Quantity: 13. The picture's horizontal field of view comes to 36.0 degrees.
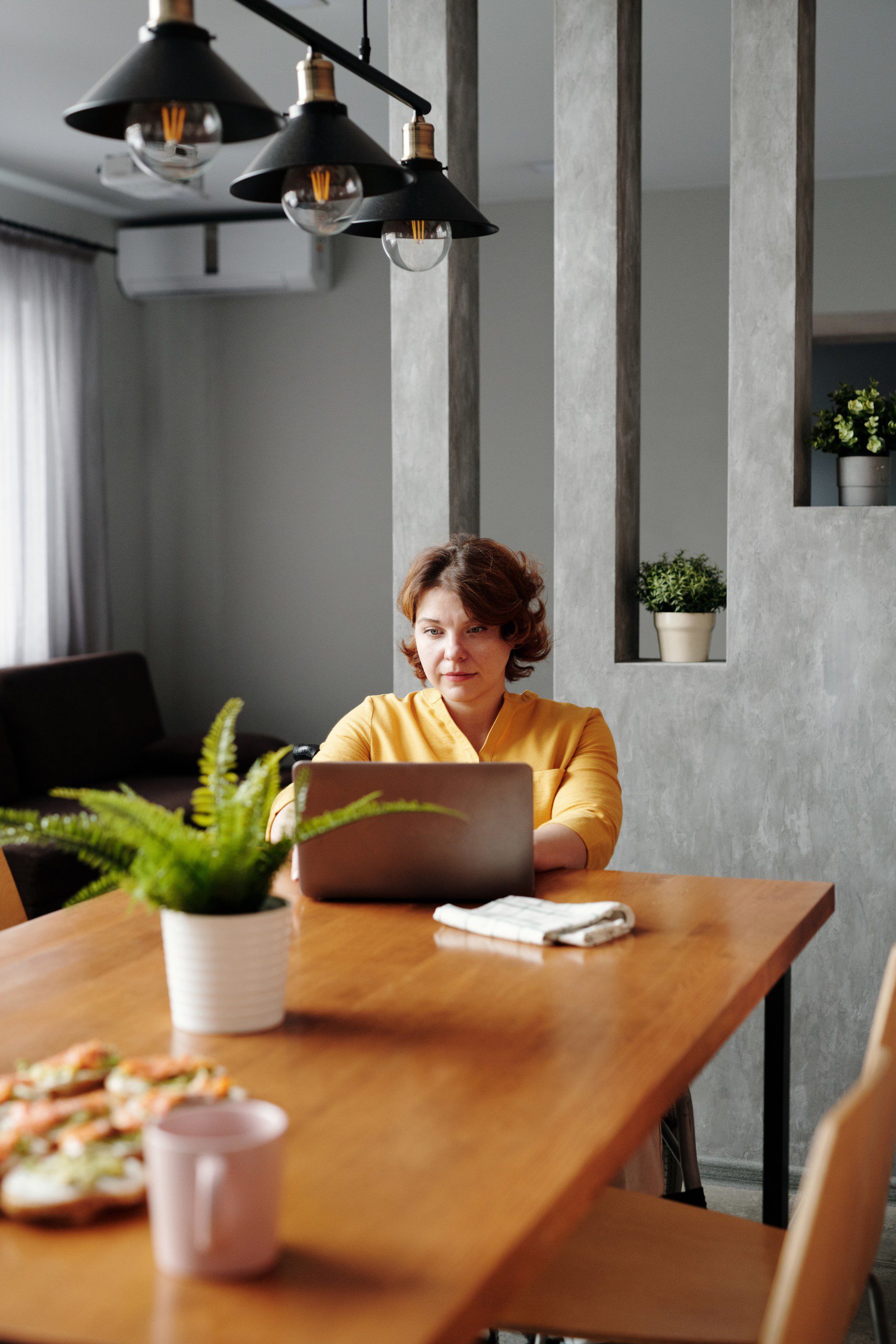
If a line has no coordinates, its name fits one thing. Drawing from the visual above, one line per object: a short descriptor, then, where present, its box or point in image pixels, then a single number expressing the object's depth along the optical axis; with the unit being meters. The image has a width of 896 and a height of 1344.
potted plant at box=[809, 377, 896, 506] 2.80
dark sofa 5.01
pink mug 0.84
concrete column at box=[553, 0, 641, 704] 2.86
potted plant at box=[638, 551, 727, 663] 2.88
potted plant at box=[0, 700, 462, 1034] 1.28
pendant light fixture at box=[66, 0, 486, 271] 1.39
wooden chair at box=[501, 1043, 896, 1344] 0.92
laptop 1.76
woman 2.28
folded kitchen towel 1.62
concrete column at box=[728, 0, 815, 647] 2.74
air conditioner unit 5.90
